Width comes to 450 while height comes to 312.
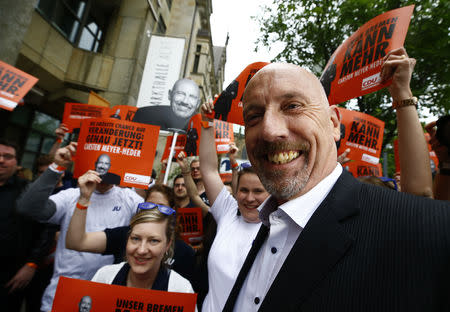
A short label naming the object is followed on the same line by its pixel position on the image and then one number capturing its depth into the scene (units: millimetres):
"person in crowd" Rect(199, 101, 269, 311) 1767
